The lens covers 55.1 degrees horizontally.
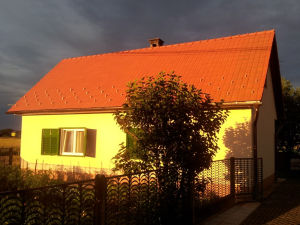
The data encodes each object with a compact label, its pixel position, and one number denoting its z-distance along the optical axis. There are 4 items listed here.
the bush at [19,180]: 8.35
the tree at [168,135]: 5.47
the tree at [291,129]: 18.75
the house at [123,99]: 9.23
